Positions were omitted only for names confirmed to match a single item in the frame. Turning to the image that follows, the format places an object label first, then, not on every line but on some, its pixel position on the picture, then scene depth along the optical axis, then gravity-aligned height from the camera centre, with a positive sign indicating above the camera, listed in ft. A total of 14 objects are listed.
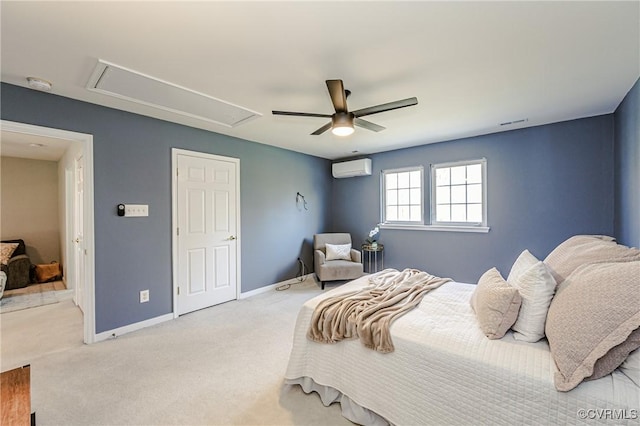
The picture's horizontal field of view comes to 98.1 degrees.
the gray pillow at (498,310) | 4.96 -1.84
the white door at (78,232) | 11.30 -0.83
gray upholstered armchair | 14.99 -2.80
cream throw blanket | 5.57 -2.25
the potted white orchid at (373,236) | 16.69 -1.56
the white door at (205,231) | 11.73 -0.86
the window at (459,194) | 13.85 +0.86
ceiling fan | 6.79 +2.72
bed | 3.72 -2.76
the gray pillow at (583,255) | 5.30 -0.94
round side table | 16.44 -2.88
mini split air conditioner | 17.15 +2.72
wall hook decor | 16.98 +0.70
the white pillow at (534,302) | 4.78 -1.63
